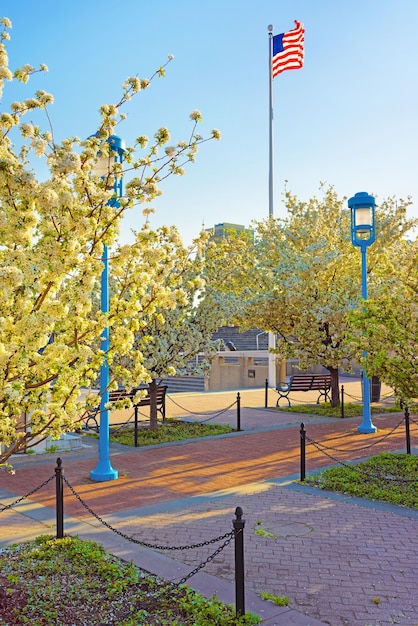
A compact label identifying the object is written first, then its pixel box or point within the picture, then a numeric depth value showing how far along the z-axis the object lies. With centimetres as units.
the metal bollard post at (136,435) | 1213
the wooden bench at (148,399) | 1316
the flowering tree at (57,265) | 429
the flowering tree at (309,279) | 1641
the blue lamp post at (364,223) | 1362
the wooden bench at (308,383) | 1875
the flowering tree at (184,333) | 1296
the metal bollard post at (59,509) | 661
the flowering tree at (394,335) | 897
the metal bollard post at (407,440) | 1106
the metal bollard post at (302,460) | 922
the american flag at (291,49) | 2450
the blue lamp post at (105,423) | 935
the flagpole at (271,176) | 2475
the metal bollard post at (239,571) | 475
